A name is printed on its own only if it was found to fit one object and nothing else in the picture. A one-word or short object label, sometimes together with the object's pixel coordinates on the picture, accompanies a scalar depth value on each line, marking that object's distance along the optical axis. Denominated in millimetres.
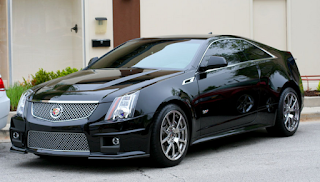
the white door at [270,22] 14938
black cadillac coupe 5176
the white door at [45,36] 13172
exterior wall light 13250
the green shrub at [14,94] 9398
